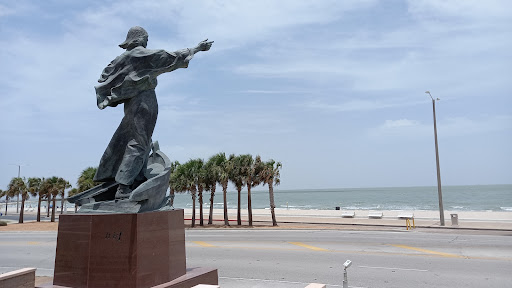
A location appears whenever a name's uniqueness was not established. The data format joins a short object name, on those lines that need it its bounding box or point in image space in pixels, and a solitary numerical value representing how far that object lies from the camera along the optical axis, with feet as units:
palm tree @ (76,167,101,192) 118.92
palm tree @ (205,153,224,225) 112.57
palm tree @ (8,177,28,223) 152.41
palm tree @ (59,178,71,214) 148.82
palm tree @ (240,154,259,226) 109.19
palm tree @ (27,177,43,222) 147.43
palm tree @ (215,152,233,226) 109.33
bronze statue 25.52
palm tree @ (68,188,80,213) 152.85
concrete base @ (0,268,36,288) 24.38
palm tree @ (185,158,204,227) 113.70
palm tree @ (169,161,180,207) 115.10
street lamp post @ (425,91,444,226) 90.89
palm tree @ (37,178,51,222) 146.00
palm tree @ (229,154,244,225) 109.91
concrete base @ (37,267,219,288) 22.67
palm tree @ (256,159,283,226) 108.99
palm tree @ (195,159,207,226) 113.60
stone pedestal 21.21
